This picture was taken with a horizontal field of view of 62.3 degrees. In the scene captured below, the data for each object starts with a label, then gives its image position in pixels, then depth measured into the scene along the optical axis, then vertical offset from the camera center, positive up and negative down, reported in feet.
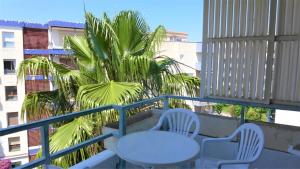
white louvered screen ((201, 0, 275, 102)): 8.64 +0.93
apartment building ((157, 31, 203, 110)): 47.77 +4.41
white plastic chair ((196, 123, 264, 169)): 6.50 -1.97
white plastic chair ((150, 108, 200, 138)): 8.81 -1.67
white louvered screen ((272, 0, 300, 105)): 8.00 +0.69
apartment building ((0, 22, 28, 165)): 40.45 -3.14
